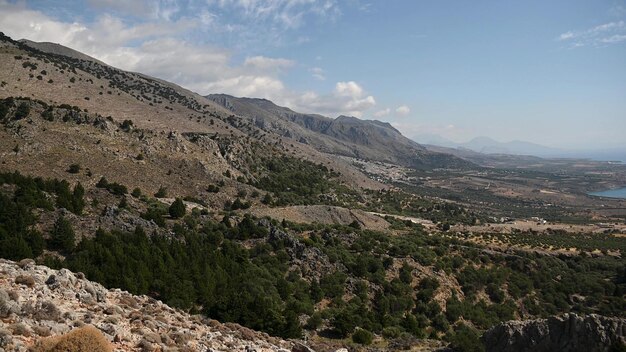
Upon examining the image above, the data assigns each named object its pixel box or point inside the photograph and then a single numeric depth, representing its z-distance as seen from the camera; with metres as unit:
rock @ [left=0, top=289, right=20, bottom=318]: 11.63
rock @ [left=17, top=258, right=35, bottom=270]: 15.72
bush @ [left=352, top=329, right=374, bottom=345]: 25.62
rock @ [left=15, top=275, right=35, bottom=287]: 14.09
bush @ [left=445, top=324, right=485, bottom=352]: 23.07
